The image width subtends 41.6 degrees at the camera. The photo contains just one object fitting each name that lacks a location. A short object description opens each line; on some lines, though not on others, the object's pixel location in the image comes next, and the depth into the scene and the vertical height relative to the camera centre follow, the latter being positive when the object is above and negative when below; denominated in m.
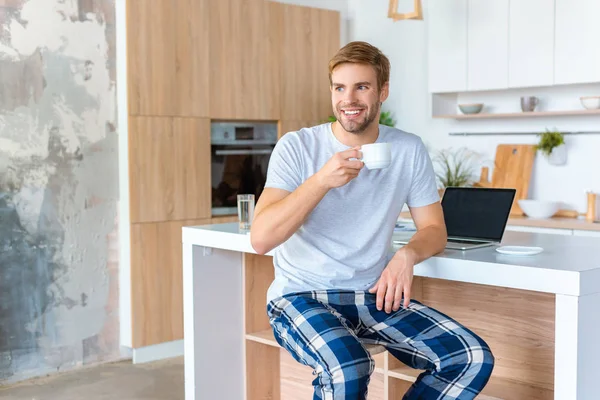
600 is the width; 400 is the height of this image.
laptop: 2.54 -0.19
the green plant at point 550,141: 4.71 +0.10
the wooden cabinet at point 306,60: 5.28 +0.66
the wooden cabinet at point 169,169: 4.55 -0.06
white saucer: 2.26 -0.27
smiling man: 2.08 -0.25
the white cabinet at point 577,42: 4.36 +0.64
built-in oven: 4.98 -0.01
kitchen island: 1.98 -0.50
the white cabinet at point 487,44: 4.77 +0.69
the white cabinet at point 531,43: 4.55 +0.67
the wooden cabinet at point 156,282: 4.59 -0.73
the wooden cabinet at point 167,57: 4.53 +0.60
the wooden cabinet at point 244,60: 4.91 +0.63
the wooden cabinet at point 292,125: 5.29 +0.22
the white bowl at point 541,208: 4.60 -0.30
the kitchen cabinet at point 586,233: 4.18 -0.41
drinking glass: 2.93 -0.19
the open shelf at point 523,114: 4.52 +0.26
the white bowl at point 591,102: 4.46 +0.31
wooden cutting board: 4.91 -0.07
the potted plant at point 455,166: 5.19 -0.06
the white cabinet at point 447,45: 4.98 +0.72
